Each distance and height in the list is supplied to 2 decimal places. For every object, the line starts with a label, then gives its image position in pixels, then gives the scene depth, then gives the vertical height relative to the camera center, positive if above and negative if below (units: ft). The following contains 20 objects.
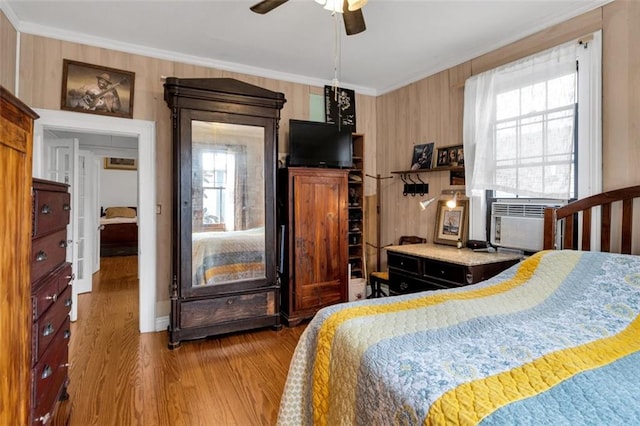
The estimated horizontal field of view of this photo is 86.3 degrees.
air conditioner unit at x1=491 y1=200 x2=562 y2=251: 9.01 -0.34
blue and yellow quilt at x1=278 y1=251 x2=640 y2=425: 2.90 -1.57
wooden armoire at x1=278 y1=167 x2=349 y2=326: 11.24 -0.98
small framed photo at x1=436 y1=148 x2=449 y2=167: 11.54 +1.82
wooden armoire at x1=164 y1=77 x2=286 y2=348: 9.71 +0.07
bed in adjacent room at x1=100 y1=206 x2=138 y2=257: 24.63 -2.08
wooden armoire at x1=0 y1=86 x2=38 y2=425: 3.58 -0.56
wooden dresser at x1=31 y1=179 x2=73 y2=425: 4.91 -1.48
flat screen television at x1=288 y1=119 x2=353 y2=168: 11.63 +2.30
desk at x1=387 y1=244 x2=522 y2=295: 8.67 -1.52
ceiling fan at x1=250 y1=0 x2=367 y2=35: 6.11 +3.73
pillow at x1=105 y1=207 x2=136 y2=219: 27.61 -0.27
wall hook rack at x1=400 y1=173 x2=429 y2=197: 12.45 +0.91
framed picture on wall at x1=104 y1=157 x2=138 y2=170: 29.40 +3.92
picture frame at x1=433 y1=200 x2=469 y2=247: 10.92 -0.42
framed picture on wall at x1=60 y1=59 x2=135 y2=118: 9.84 +3.55
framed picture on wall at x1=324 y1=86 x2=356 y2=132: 13.60 +4.22
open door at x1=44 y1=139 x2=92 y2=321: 12.09 +0.70
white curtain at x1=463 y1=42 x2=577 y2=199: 8.41 +2.33
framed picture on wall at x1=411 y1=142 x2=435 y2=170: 12.17 +1.98
